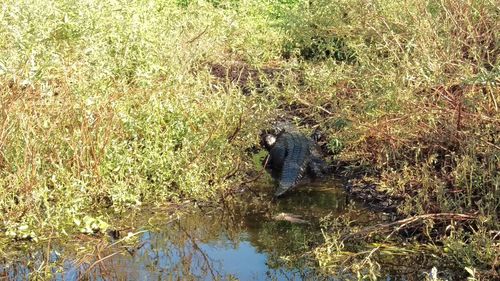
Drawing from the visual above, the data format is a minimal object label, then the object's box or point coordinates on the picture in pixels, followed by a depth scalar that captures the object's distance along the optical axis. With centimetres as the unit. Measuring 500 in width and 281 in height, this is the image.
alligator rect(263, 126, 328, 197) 759
